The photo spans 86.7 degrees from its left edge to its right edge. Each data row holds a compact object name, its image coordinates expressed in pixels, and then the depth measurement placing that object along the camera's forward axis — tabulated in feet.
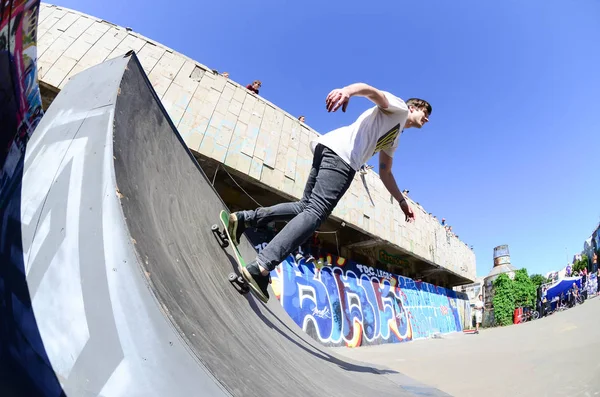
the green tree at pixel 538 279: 159.91
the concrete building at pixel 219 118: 23.07
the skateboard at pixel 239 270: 6.25
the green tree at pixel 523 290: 96.84
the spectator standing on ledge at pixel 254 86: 30.86
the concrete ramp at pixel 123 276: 2.45
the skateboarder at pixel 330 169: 6.25
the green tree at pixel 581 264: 113.91
